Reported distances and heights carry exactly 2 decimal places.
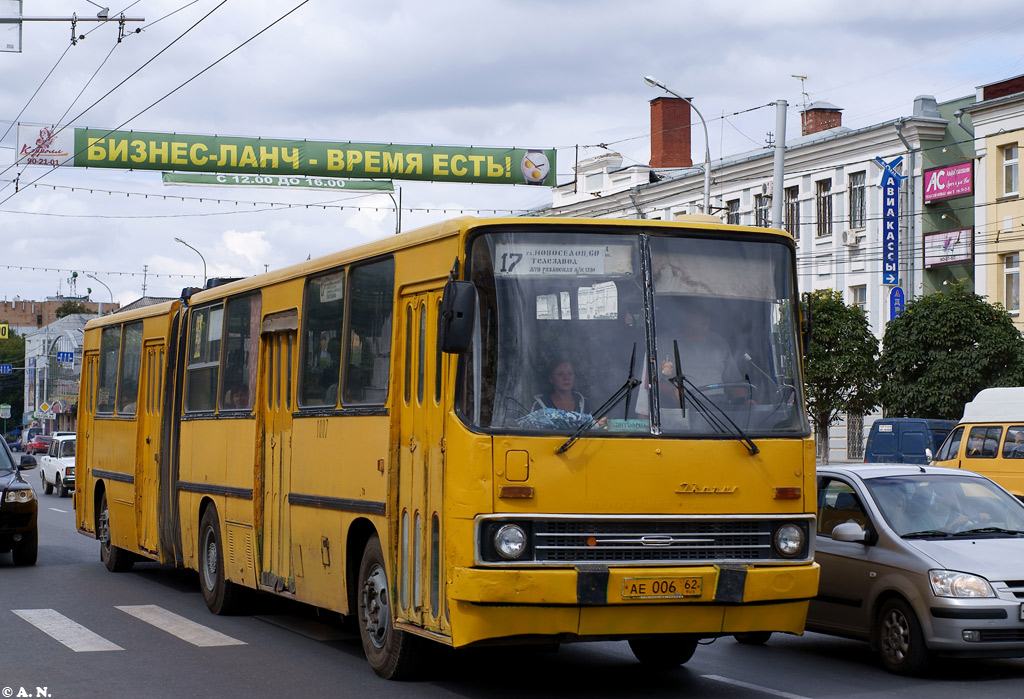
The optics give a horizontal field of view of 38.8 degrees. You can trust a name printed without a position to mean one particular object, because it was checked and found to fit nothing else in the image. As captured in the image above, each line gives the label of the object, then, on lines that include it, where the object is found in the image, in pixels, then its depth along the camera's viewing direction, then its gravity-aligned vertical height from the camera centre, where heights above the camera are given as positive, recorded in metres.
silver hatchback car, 9.72 -1.06
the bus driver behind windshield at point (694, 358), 8.55 +0.31
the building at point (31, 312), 172.88 +11.02
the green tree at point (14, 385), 145.81 +1.91
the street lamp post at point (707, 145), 28.50 +5.82
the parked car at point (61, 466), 36.62 -1.59
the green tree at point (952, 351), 36.62 +1.58
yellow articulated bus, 8.19 -0.19
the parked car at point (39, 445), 80.56 -2.31
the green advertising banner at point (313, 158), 31.48 +5.51
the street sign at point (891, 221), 43.53 +5.75
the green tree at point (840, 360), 40.16 +1.43
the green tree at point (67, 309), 156.38 +10.28
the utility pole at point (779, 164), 24.33 +4.20
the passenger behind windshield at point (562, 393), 8.36 +0.09
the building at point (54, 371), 109.94 +2.83
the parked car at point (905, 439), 33.44 -0.62
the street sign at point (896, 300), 42.75 +3.30
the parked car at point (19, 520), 17.56 -1.40
